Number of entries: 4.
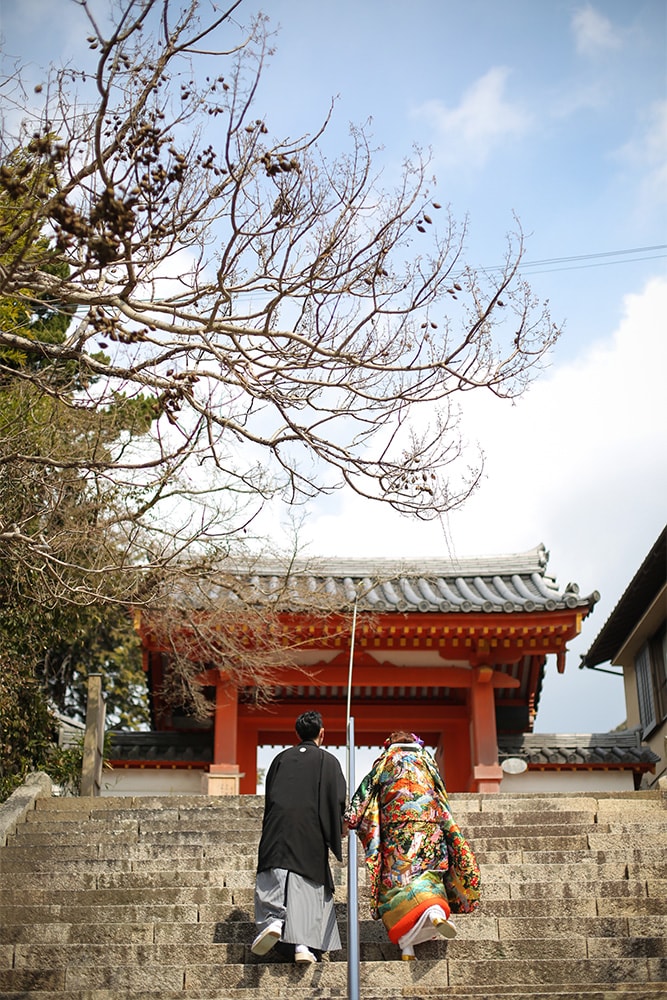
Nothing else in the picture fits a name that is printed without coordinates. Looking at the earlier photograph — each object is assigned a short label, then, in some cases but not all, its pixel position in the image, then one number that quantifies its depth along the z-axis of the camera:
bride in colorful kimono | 6.90
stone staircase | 6.70
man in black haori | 7.01
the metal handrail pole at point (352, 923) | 5.71
